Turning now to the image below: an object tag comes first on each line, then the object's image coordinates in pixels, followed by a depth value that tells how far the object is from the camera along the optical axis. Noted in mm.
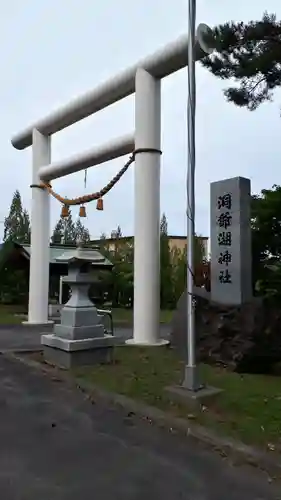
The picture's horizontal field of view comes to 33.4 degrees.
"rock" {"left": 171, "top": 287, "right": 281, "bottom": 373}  6676
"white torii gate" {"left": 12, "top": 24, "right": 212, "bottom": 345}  9414
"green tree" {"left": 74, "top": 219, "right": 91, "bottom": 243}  34031
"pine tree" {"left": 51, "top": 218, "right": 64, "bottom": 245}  37922
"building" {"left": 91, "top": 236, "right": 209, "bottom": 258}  21916
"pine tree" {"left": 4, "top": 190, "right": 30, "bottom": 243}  29141
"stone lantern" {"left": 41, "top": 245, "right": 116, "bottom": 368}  7211
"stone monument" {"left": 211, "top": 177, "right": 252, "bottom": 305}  6375
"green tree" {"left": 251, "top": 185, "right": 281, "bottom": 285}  8164
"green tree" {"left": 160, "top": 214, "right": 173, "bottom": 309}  20453
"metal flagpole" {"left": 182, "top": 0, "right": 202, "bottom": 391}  5297
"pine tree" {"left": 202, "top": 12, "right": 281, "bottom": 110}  5121
